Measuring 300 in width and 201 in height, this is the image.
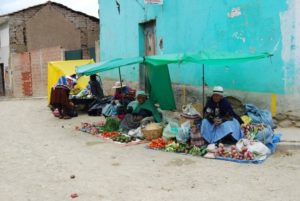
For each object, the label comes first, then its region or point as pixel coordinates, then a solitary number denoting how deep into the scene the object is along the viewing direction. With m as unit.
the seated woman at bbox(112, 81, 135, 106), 11.09
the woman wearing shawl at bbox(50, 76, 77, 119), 12.28
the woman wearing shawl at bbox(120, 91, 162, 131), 9.19
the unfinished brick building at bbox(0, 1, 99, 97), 25.22
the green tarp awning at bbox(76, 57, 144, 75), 8.51
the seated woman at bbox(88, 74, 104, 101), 12.74
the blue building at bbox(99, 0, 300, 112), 7.95
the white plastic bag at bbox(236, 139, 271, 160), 6.51
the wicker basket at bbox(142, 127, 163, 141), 8.25
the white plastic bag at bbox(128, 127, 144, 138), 8.52
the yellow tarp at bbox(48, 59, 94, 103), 14.17
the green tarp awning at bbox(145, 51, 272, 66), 7.33
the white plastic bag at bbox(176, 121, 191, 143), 7.48
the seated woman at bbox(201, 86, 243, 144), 7.10
